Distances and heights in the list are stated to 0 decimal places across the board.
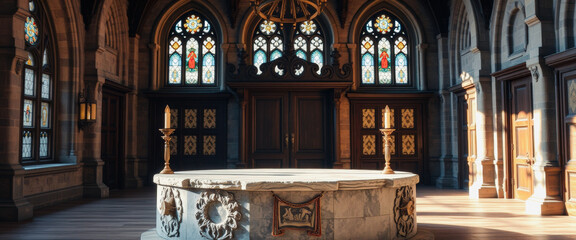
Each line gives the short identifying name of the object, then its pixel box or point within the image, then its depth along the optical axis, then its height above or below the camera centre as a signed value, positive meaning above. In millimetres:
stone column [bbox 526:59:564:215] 8922 -214
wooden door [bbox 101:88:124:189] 12812 +129
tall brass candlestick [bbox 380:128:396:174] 6340 -117
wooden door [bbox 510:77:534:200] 10242 +85
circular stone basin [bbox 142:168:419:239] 5414 -743
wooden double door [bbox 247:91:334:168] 13758 +341
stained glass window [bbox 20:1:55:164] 9664 +1073
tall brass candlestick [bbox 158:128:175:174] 6451 -119
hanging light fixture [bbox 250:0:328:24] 6621 +1856
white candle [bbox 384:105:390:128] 6341 +308
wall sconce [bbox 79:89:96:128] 11094 +747
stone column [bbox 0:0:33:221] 8289 +561
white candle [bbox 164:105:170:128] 6484 +330
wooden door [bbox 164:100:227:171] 14469 +247
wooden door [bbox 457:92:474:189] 13234 -55
